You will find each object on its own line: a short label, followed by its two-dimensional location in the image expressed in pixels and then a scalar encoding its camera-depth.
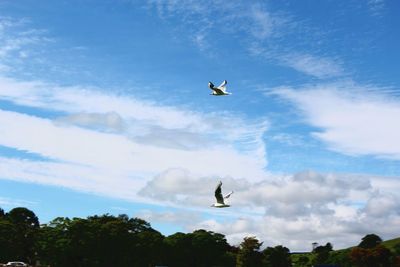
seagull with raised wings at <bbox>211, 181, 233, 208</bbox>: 37.03
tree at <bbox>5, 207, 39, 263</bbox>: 138.88
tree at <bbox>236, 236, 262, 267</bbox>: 124.88
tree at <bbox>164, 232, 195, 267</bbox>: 150.62
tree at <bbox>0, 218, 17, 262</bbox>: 128.88
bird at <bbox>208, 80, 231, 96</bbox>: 41.17
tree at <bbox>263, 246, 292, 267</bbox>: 159.75
